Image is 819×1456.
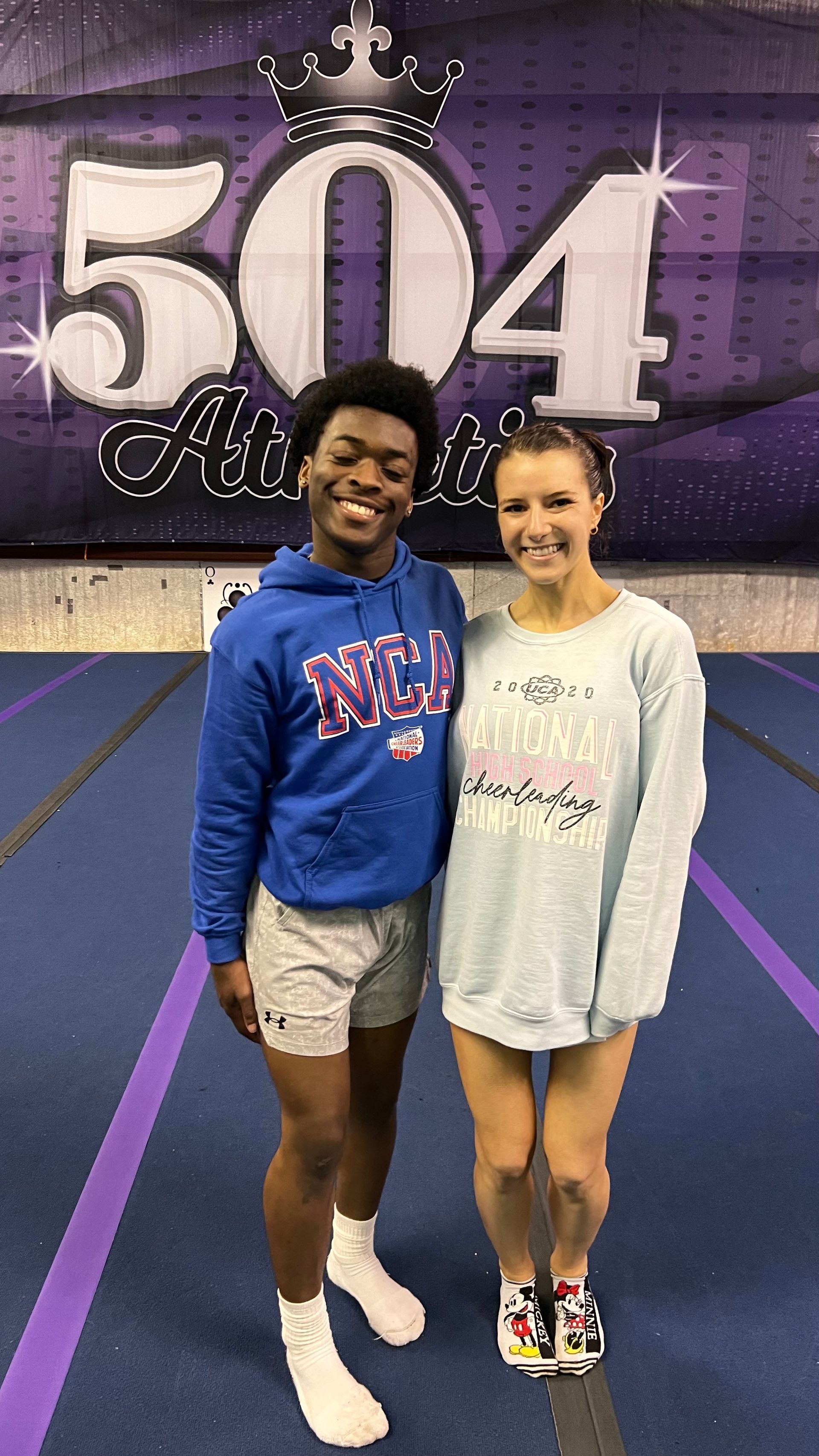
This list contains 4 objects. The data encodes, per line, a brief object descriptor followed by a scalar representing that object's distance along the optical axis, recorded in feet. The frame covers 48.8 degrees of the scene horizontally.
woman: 4.48
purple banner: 19.72
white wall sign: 22.45
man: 4.38
